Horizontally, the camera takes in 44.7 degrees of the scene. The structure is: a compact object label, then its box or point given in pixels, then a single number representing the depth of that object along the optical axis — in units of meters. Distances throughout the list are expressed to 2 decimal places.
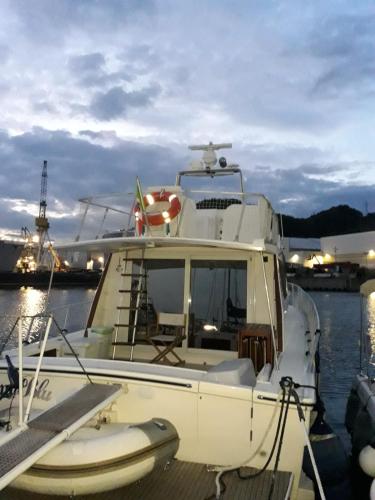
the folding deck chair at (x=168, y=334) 7.18
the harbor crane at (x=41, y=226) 94.06
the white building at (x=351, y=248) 77.62
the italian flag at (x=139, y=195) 6.35
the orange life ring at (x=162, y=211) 7.06
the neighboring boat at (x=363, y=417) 6.18
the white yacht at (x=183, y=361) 4.04
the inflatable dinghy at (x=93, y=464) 3.76
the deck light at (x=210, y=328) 7.58
